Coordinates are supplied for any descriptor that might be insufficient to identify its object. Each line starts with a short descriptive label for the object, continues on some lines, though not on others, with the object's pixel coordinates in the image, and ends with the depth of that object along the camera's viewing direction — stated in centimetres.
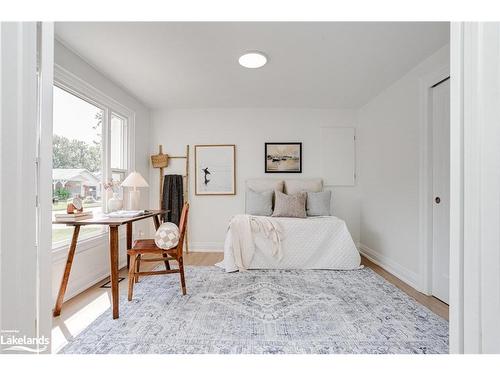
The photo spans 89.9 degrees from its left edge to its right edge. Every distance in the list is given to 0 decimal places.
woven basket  413
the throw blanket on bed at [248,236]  313
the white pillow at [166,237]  230
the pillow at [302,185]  399
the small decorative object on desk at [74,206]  222
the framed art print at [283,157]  417
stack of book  207
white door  234
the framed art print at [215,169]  419
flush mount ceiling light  242
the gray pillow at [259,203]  371
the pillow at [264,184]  401
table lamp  283
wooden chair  225
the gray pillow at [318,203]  370
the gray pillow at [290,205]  352
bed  315
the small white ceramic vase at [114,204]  264
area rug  162
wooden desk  198
